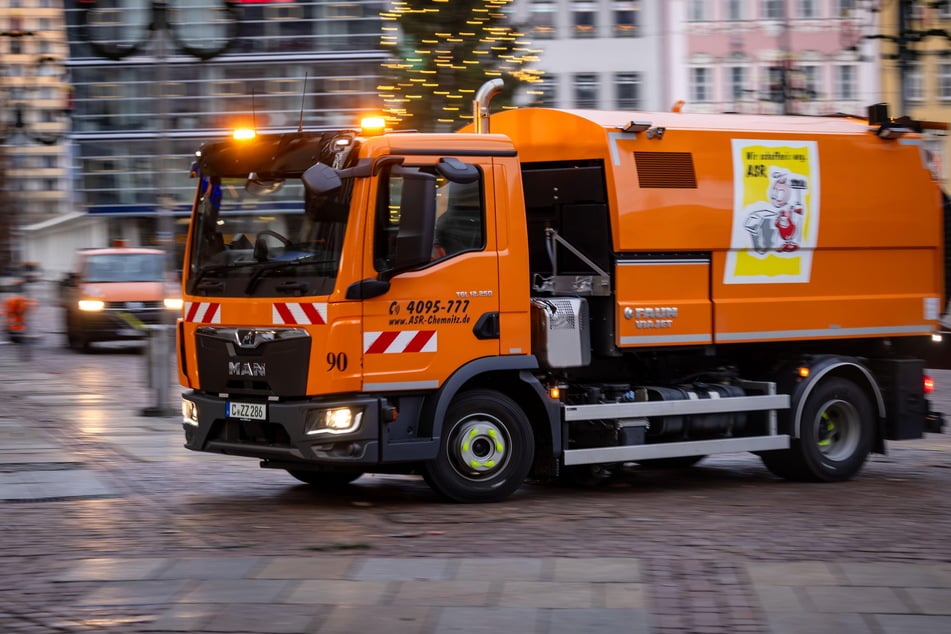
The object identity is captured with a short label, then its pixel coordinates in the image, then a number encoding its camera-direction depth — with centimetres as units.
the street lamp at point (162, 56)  1764
